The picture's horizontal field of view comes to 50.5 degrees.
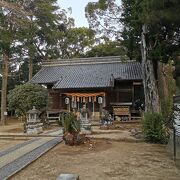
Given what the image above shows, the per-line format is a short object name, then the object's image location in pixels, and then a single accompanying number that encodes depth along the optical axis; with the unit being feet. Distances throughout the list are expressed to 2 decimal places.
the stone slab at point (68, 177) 13.54
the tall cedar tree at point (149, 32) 15.02
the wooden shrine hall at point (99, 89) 50.85
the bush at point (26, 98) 38.28
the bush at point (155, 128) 26.65
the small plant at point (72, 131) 24.87
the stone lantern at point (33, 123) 33.65
